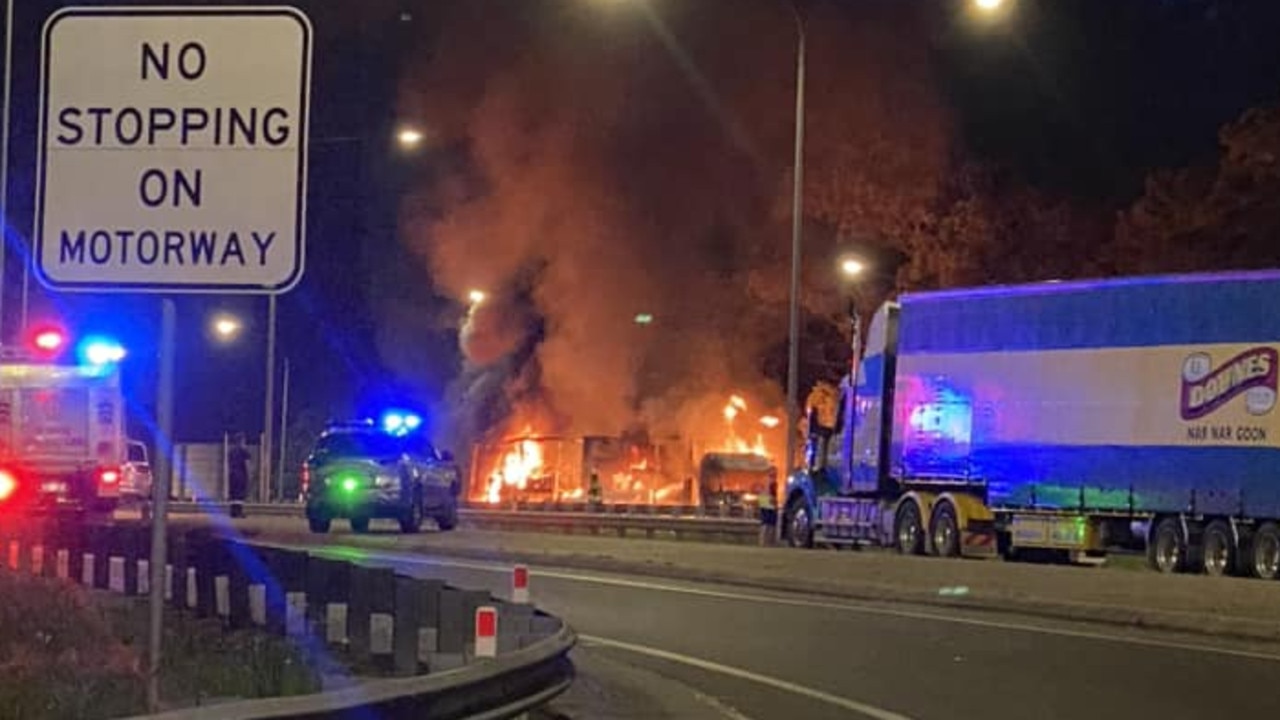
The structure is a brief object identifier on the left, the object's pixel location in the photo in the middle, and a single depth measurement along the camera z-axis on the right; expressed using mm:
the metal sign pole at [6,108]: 32562
